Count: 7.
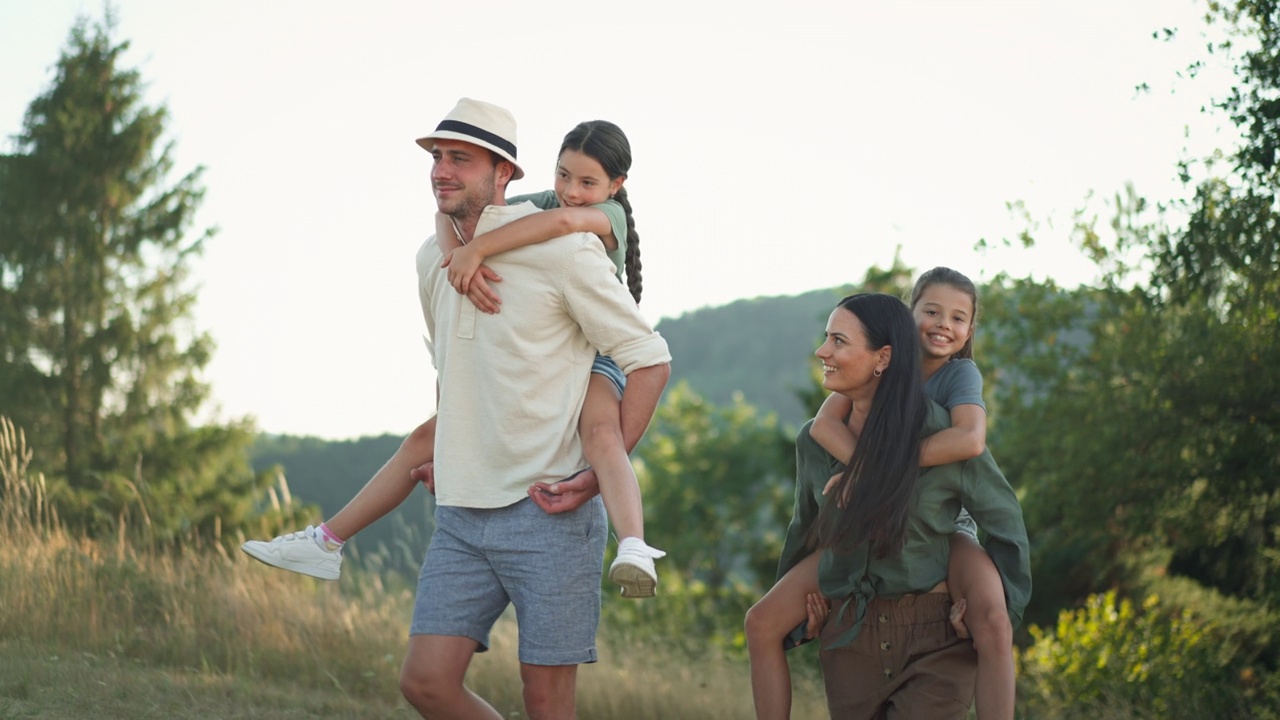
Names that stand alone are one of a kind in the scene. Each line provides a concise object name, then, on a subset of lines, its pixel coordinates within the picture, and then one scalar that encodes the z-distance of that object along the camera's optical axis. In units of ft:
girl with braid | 11.30
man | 11.47
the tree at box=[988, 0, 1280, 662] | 32.76
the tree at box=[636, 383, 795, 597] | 152.76
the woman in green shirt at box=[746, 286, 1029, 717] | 12.03
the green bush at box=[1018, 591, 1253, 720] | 34.58
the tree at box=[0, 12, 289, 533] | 85.92
